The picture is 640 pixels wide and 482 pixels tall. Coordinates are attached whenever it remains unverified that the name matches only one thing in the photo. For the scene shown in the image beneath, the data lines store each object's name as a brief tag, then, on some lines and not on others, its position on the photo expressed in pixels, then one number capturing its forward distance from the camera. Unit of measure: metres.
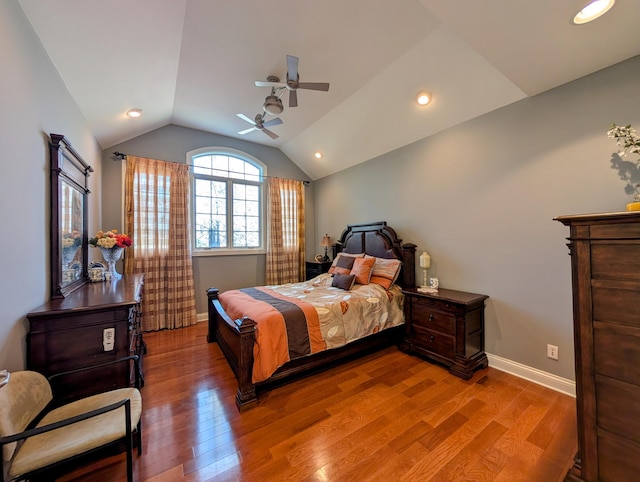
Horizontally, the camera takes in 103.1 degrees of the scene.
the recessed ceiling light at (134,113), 3.07
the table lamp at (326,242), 4.96
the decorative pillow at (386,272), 3.49
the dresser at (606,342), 1.22
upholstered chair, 1.11
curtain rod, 3.74
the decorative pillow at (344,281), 3.40
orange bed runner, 2.19
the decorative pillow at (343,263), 3.92
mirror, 1.95
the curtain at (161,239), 3.82
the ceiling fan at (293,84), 2.27
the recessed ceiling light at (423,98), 2.91
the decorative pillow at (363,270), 3.59
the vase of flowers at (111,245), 2.72
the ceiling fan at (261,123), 3.12
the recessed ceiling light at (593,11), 1.56
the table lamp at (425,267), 3.20
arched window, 4.51
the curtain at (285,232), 5.05
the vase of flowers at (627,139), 1.83
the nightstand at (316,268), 4.84
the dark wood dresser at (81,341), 1.55
